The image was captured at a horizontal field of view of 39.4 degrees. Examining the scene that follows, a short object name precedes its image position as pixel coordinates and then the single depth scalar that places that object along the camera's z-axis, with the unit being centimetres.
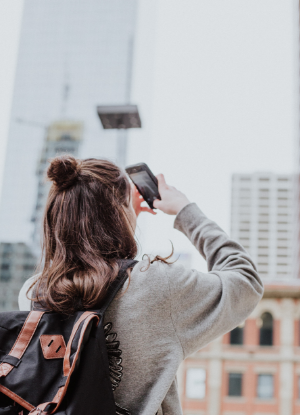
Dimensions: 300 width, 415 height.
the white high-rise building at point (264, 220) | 5416
